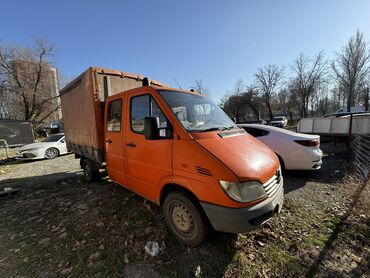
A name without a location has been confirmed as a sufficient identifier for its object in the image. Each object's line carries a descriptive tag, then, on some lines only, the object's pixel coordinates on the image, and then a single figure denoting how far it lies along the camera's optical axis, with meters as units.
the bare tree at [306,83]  38.19
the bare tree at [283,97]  49.22
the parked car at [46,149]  10.22
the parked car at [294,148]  5.16
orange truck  2.23
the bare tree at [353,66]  32.78
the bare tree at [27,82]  24.30
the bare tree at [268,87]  43.28
